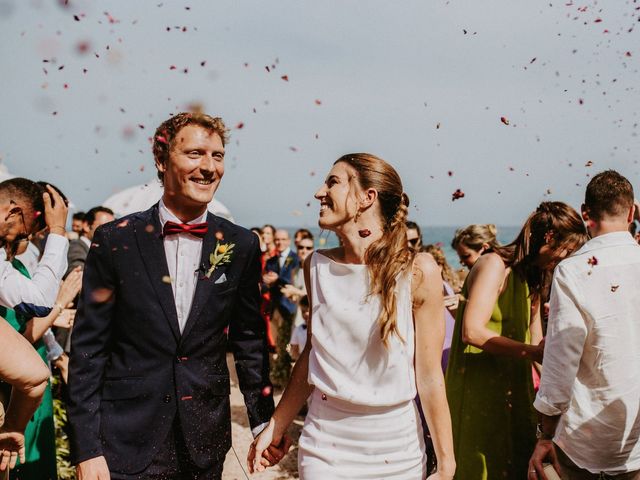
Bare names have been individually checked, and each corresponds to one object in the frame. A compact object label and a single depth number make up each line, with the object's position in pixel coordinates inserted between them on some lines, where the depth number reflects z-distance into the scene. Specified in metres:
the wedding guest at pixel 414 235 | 7.00
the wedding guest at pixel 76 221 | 10.73
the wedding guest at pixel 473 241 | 5.91
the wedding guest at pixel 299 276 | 9.76
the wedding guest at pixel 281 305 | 10.30
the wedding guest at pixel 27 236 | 3.50
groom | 3.00
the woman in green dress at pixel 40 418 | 4.05
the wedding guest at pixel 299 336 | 8.21
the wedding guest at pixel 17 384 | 2.47
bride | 2.96
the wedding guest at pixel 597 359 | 3.21
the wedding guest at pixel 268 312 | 10.33
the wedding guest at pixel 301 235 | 10.36
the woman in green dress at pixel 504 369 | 3.96
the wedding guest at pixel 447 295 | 5.10
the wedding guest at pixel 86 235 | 7.49
